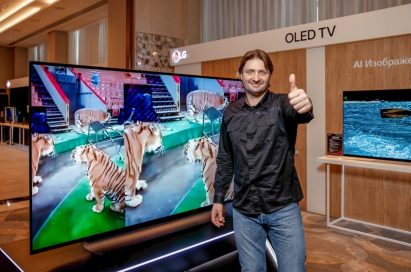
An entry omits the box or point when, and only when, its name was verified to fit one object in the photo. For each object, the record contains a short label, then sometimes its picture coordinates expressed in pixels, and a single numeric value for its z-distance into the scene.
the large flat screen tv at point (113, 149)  1.78
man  1.67
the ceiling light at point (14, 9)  7.70
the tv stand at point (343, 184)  3.33
